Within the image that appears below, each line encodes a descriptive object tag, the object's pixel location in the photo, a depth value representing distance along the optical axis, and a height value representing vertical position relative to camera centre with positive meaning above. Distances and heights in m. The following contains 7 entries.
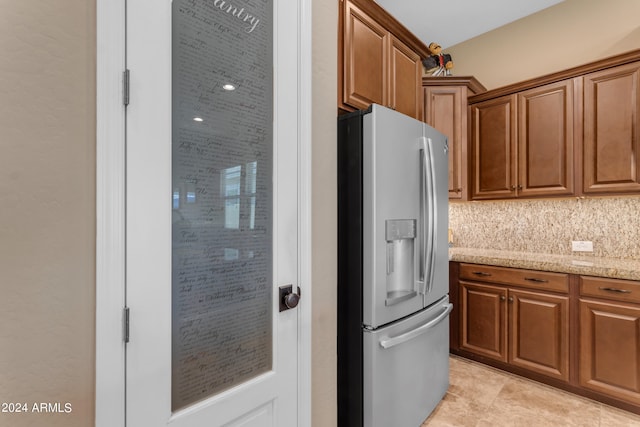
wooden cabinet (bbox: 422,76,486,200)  3.08 +0.97
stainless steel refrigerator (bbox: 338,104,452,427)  1.60 -0.27
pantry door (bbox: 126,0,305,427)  0.84 +0.01
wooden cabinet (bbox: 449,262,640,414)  2.11 -0.87
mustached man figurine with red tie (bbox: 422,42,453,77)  3.18 +1.54
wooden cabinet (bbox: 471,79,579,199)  2.64 +0.64
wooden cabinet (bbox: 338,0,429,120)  1.77 +0.97
